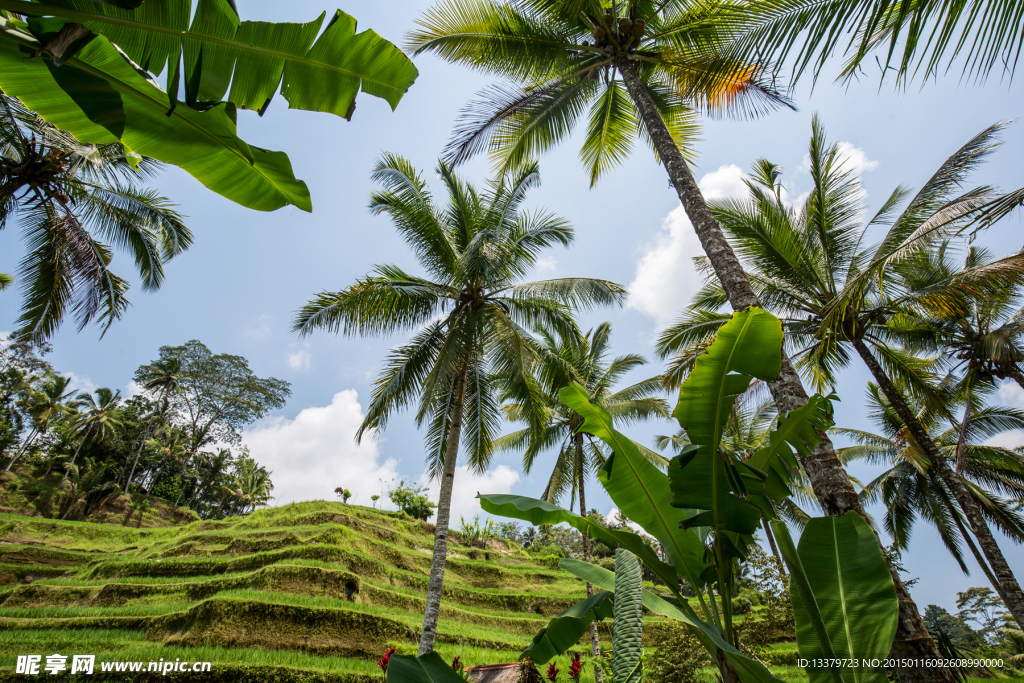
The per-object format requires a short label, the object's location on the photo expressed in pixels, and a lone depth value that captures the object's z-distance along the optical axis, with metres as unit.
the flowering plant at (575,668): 6.02
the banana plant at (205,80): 1.89
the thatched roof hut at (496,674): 6.50
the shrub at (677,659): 7.02
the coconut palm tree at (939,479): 12.29
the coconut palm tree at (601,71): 5.53
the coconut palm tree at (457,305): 8.83
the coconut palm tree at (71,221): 7.76
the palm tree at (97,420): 28.28
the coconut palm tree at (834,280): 6.82
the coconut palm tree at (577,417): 12.97
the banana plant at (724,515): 2.09
